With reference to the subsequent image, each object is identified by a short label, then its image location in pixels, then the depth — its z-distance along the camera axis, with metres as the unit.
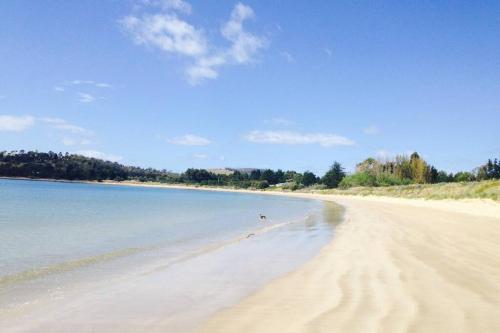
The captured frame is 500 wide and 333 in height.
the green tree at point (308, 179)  151.88
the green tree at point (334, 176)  129.12
